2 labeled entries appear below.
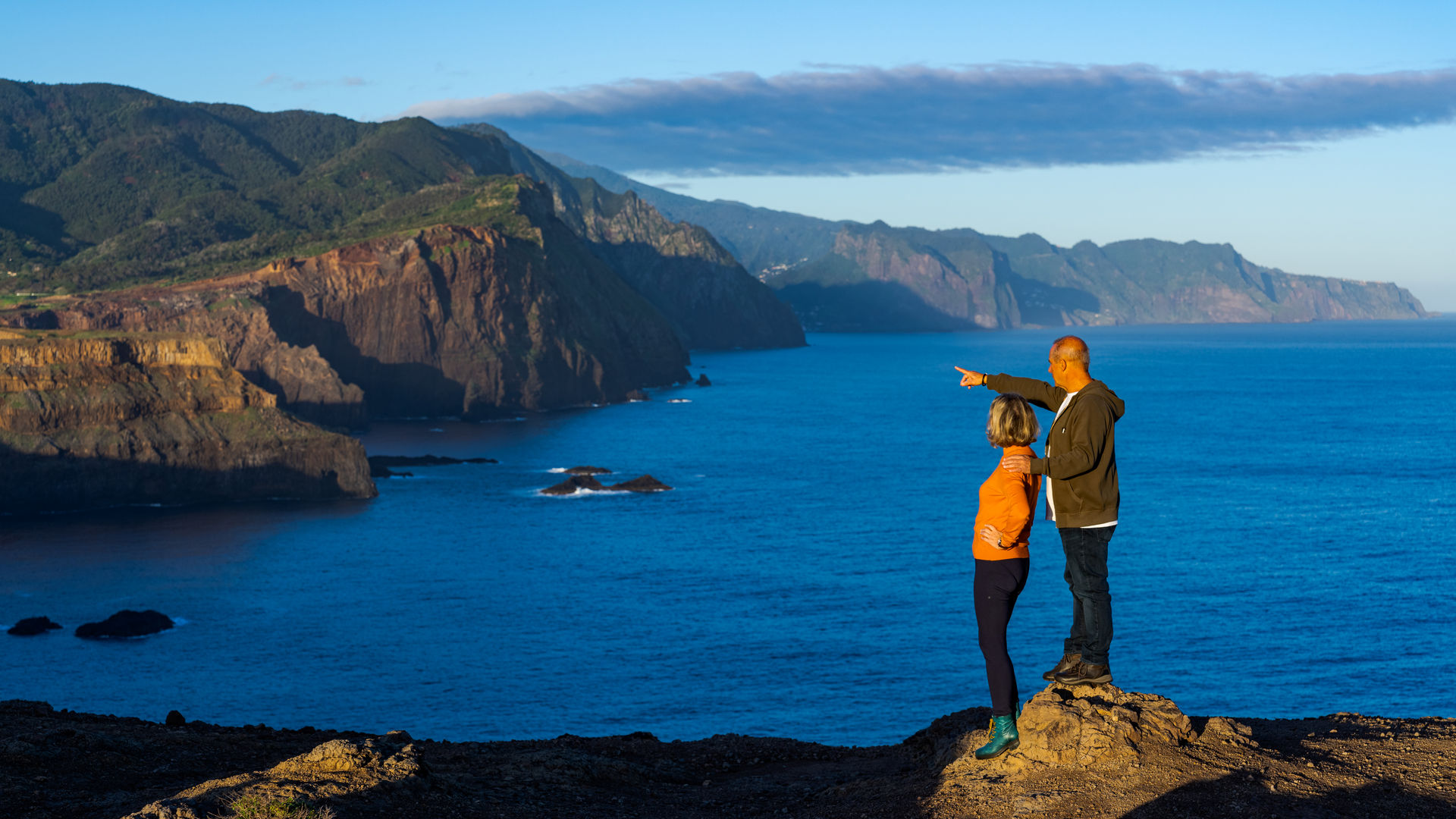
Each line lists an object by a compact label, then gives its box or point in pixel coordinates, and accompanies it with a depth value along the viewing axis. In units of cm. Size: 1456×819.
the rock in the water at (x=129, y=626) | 6881
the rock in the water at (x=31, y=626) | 6862
